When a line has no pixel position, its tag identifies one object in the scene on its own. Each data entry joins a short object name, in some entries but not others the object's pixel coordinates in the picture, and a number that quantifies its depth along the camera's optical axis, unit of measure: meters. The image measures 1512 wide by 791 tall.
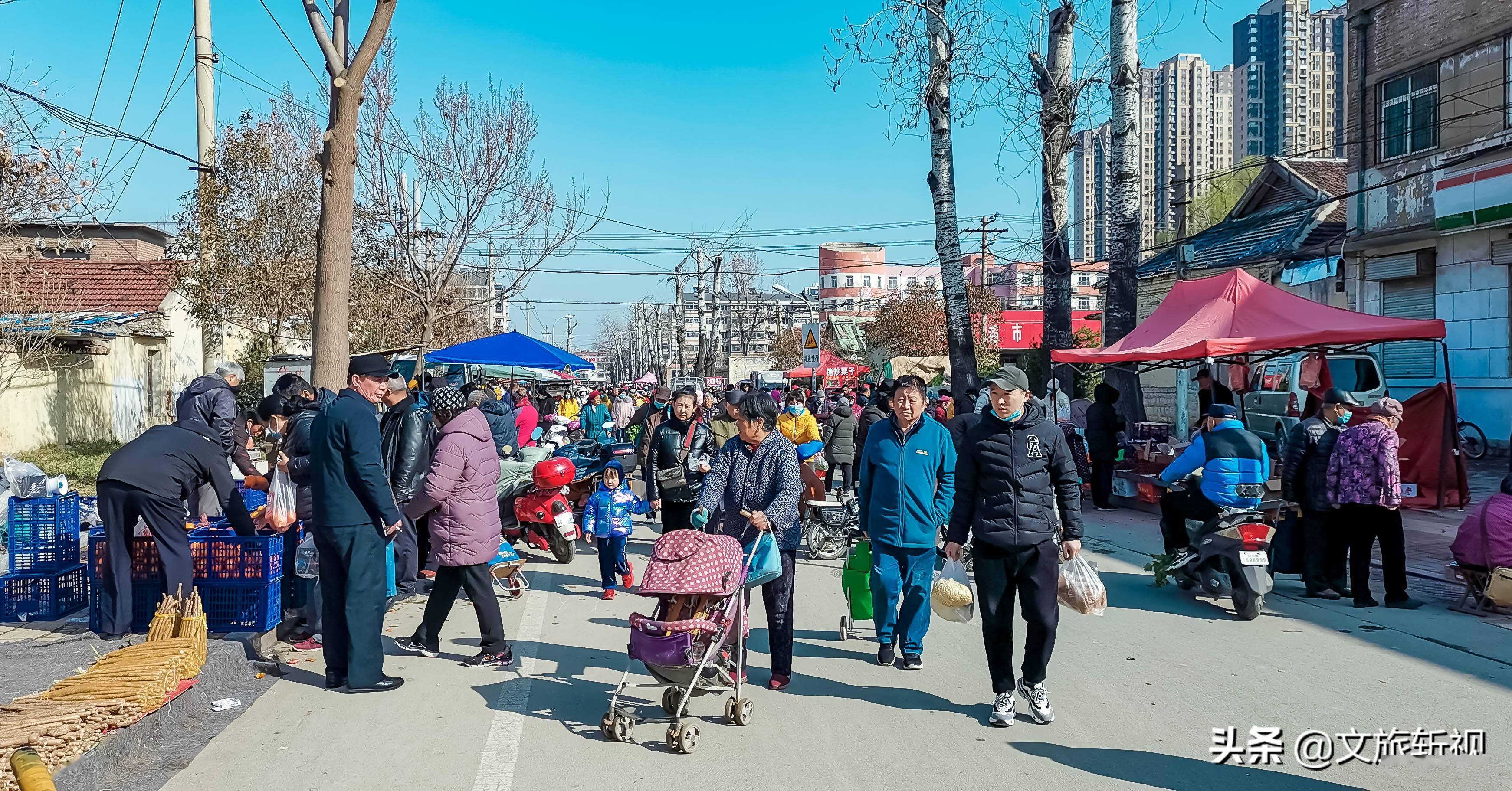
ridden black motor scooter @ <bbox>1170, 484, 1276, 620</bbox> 7.81
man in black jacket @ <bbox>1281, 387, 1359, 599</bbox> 8.50
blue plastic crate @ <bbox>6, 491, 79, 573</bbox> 7.08
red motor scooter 10.27
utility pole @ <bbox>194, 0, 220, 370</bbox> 17.44
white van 15.70
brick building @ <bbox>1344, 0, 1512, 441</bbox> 18.00
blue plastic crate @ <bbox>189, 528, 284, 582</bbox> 6.91
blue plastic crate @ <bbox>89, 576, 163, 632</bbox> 6.95
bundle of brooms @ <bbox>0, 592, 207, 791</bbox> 4.37
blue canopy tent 16.98
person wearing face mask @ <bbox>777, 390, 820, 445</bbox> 10.67
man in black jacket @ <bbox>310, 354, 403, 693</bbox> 5.93
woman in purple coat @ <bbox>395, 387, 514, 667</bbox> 6.42
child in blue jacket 9.05
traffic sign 35.16
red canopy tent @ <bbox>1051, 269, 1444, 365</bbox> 12.25
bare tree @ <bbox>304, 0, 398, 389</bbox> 10.48
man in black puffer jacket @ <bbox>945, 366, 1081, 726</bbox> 5.35
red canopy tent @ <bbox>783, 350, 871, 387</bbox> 40.75
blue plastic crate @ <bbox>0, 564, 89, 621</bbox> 7.20
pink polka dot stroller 5.14
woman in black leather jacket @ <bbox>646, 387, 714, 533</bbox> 8.62
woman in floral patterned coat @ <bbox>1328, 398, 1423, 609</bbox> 7.87
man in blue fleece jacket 6.45
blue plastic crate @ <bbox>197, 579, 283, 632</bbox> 6.92
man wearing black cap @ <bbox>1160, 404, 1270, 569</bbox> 8.34
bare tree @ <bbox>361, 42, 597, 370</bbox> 24.25
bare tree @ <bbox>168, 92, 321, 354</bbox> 23.22
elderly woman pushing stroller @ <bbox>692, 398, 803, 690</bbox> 5.97
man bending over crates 6.59
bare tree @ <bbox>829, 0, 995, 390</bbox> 17.23
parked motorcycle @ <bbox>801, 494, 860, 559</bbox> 11.21
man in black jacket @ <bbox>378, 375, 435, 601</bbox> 7.75
